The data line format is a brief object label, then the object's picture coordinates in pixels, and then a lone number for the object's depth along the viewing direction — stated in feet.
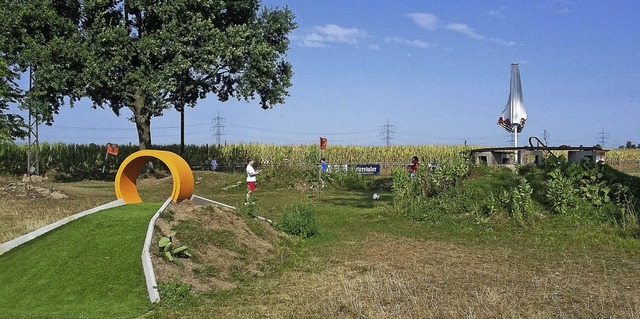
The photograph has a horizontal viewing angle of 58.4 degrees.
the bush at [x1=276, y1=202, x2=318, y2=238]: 46.93
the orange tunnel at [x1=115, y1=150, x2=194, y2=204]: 43.21
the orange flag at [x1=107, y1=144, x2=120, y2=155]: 131.85
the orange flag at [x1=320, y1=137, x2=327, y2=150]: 95.89
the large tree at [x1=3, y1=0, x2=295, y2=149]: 108.17
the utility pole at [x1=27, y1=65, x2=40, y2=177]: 112.45
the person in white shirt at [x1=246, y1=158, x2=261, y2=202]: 67.56
